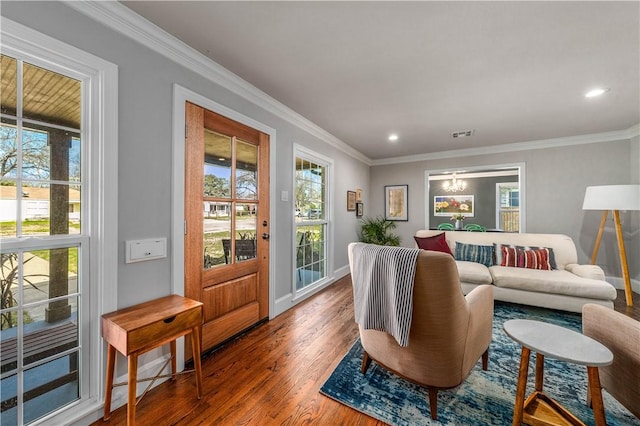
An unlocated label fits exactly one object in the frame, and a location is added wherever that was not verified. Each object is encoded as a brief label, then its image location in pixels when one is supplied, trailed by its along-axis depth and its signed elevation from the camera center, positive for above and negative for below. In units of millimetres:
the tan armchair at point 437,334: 1296 -691
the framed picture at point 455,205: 7766 +218
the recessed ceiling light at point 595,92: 2426 +1207
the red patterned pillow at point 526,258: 3217 -614
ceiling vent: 3711 +1213
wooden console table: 1250 -656
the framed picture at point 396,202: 5332 +218
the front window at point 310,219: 3393 -103
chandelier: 7190 +815
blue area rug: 1429 -1184
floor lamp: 2908 +137
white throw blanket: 1337 -440
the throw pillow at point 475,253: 3539 -609
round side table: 1132 -654
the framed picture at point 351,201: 4605 +209
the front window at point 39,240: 1194 -148
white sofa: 2666 -784
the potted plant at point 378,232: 4797 -402
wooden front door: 1944 -96
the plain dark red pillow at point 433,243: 3652 -470
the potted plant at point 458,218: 7044 -190
